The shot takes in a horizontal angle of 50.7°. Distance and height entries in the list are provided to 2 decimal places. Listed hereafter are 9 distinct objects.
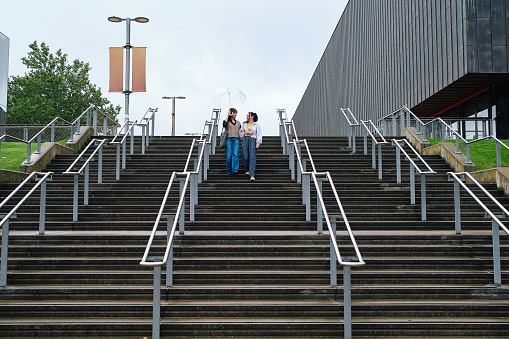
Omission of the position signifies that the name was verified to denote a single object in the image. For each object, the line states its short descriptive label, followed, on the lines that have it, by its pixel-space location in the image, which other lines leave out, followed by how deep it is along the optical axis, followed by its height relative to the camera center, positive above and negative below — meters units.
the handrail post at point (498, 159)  10.72 +0.73
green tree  39.88 +8.14
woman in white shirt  10.78 +1.09
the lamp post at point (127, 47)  18.09 +4.92
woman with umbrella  11.18 +1.06
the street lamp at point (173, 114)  32.44 +4.79
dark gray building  18.83 +6.07
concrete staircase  5.50 -0.95
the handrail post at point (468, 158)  11.34 +0.80
